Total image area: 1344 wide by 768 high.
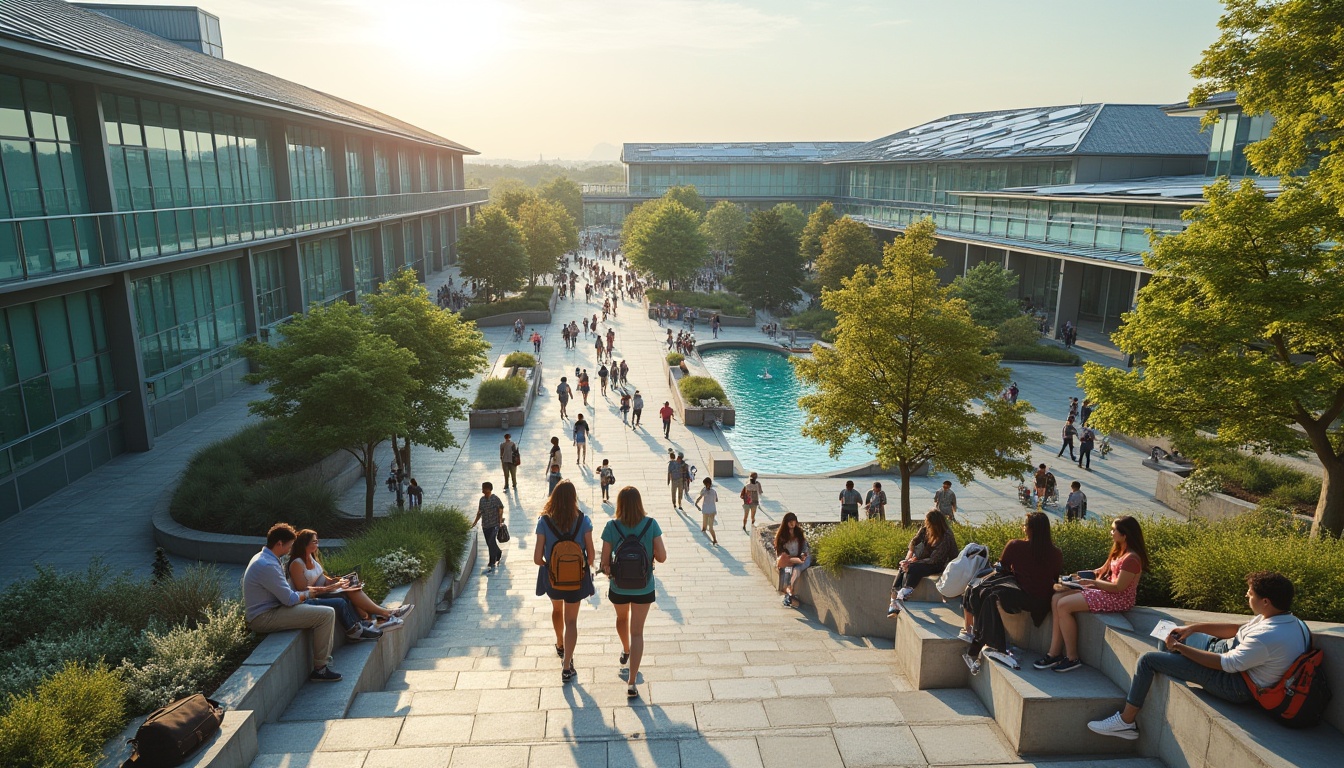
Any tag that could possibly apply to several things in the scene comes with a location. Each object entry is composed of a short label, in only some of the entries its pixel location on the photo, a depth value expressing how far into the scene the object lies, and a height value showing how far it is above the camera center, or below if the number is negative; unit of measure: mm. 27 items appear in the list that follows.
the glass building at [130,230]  16047 -993
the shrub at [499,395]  24812 -6145
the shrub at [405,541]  9312 -4607
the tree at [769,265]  47469 -4290
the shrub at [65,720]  4902 -3292
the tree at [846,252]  45094 -3338
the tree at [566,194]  104969 -565
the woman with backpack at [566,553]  6707 -2934
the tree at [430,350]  16438 -3458
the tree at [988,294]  34375 -4309
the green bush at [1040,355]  32875 -6512
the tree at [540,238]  53469 -3132
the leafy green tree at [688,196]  80069 -667
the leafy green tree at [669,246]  52656 -3586
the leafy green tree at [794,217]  68812 -2270
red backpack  5102 -3069
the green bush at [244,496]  14297 -5437
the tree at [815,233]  56469 -2924
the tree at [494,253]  44688 -3387
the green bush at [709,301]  46562 -6428
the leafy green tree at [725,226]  69688 -3015
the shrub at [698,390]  26438 -6370
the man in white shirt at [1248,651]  5152 -2915
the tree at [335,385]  14109 -3344
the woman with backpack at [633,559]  6605 -2914
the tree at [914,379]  14125 -3294
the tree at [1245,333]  10266 -1833
